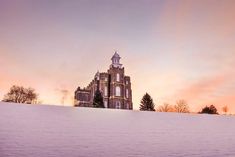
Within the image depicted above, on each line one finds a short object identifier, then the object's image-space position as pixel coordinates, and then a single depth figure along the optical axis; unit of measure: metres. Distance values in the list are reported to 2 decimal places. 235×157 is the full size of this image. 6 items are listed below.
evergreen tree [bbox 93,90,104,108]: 59.88
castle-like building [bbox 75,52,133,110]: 68.22
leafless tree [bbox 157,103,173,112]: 66.52
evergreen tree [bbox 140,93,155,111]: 61.44
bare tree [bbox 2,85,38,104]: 54.63
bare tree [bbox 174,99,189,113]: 69.08
